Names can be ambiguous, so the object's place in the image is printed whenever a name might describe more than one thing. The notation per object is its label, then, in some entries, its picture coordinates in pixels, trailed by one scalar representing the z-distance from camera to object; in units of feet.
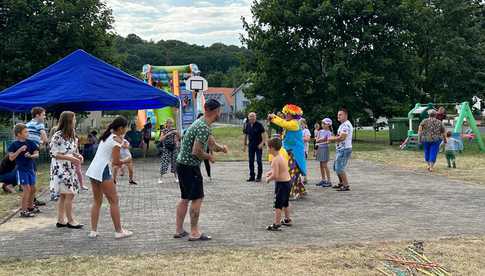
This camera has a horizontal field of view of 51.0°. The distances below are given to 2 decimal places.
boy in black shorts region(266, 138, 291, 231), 24.02
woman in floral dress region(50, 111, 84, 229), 24.25
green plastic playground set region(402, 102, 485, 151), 70.21
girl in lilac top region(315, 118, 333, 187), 38.37
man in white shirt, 35.78
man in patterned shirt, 21.68
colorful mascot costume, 31.35
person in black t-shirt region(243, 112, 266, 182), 41.60
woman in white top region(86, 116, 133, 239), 21.97
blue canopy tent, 47.03
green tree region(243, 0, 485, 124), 89.66
